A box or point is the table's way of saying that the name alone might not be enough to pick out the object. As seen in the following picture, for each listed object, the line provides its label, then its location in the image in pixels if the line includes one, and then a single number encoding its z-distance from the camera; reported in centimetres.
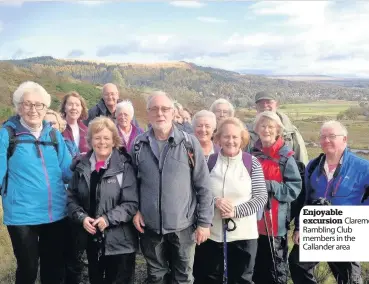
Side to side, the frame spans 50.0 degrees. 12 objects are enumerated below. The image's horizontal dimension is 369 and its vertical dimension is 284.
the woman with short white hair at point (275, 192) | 402
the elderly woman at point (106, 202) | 357
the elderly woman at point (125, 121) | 544
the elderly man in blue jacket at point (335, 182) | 386
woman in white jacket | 378
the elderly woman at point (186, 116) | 631
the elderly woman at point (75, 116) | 539
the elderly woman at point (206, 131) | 428
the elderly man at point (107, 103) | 607
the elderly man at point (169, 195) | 346
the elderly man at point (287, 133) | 478
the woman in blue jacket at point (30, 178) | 358
